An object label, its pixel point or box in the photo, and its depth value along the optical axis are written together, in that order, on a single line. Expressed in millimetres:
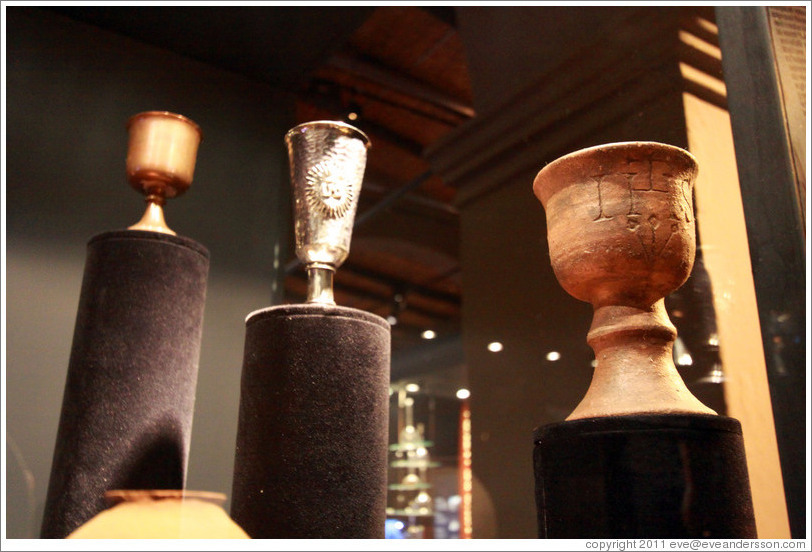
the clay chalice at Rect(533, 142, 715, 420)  879
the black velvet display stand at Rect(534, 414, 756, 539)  770
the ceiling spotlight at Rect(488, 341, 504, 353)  1878
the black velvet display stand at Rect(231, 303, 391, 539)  988
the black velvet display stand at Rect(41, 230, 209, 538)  1241
